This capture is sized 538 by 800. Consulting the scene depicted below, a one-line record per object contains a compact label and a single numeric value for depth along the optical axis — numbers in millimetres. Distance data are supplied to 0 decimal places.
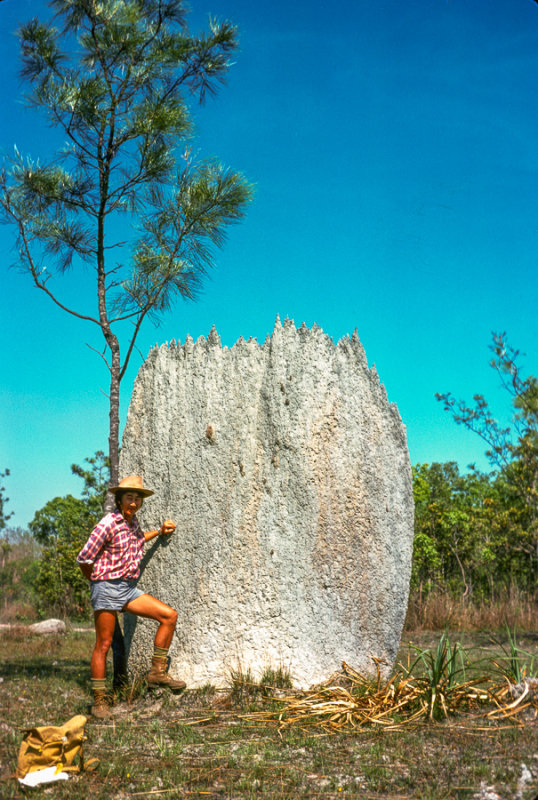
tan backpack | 3453
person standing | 5195
